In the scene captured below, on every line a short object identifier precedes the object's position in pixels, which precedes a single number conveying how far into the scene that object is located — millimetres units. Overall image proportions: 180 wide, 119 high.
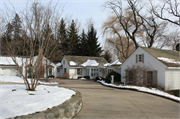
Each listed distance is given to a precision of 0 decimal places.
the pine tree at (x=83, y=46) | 44212
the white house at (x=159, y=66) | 14891
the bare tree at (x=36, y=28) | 7340
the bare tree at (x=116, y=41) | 33250
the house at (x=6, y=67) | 25578
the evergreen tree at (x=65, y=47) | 42981
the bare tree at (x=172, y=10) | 20875
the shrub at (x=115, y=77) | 19750
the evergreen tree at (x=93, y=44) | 42969
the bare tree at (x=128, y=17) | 27631
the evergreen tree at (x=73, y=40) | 44000
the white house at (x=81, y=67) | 29109
